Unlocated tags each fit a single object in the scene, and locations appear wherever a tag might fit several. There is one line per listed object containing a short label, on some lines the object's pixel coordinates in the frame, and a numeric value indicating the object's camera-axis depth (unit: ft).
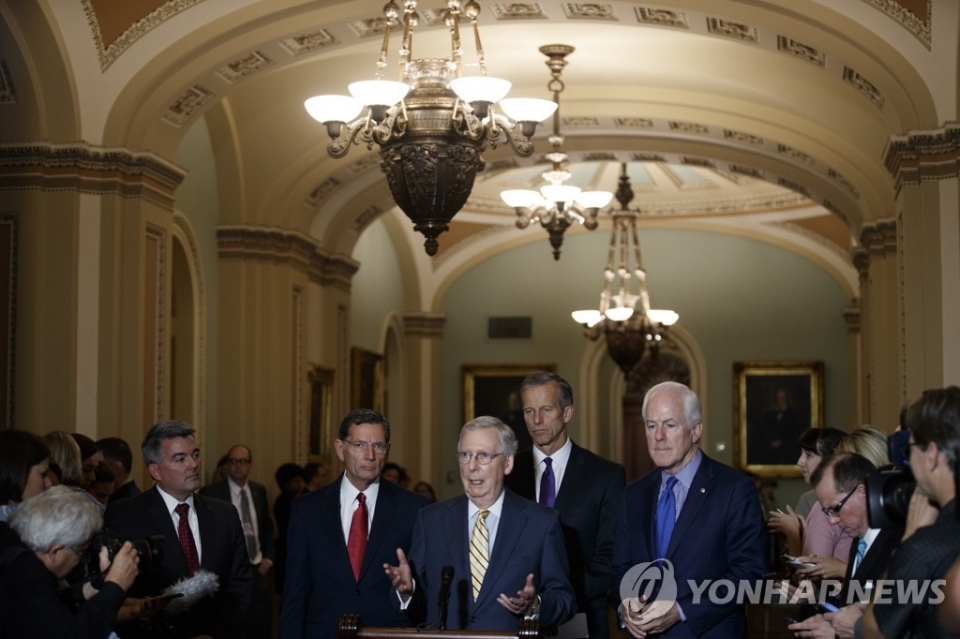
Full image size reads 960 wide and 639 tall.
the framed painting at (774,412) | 68.39
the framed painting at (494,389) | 71.31
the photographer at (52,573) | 13.46
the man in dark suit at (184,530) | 17.13
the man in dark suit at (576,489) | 17.84
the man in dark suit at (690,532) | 15.48
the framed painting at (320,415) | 49.49
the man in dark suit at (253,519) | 32.37
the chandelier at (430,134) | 24.39
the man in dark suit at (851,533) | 13.91
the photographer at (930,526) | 11.31
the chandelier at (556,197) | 39.73
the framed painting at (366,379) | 57.67
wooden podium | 13.75
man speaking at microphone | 15.19
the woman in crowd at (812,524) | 19.39
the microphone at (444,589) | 13.62
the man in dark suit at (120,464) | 22.45
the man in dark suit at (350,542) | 17.37
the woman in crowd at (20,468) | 15.61
